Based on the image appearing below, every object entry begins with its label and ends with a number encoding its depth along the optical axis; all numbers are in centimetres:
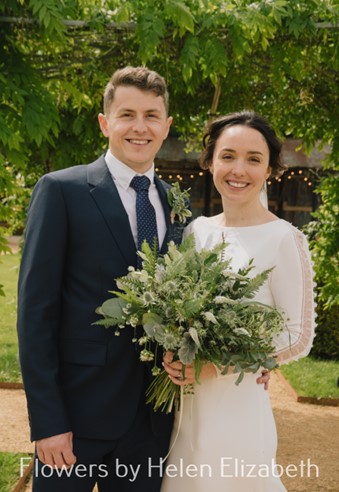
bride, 279
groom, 258
